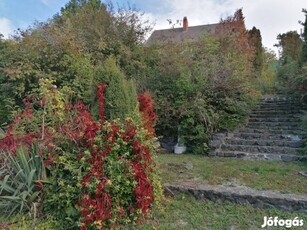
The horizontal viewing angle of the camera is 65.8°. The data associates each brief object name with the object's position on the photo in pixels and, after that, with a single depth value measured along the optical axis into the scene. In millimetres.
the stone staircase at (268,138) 5844
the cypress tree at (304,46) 9615
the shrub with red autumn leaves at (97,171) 2715
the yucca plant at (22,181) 2926
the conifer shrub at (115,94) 3887
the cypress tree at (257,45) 14906
